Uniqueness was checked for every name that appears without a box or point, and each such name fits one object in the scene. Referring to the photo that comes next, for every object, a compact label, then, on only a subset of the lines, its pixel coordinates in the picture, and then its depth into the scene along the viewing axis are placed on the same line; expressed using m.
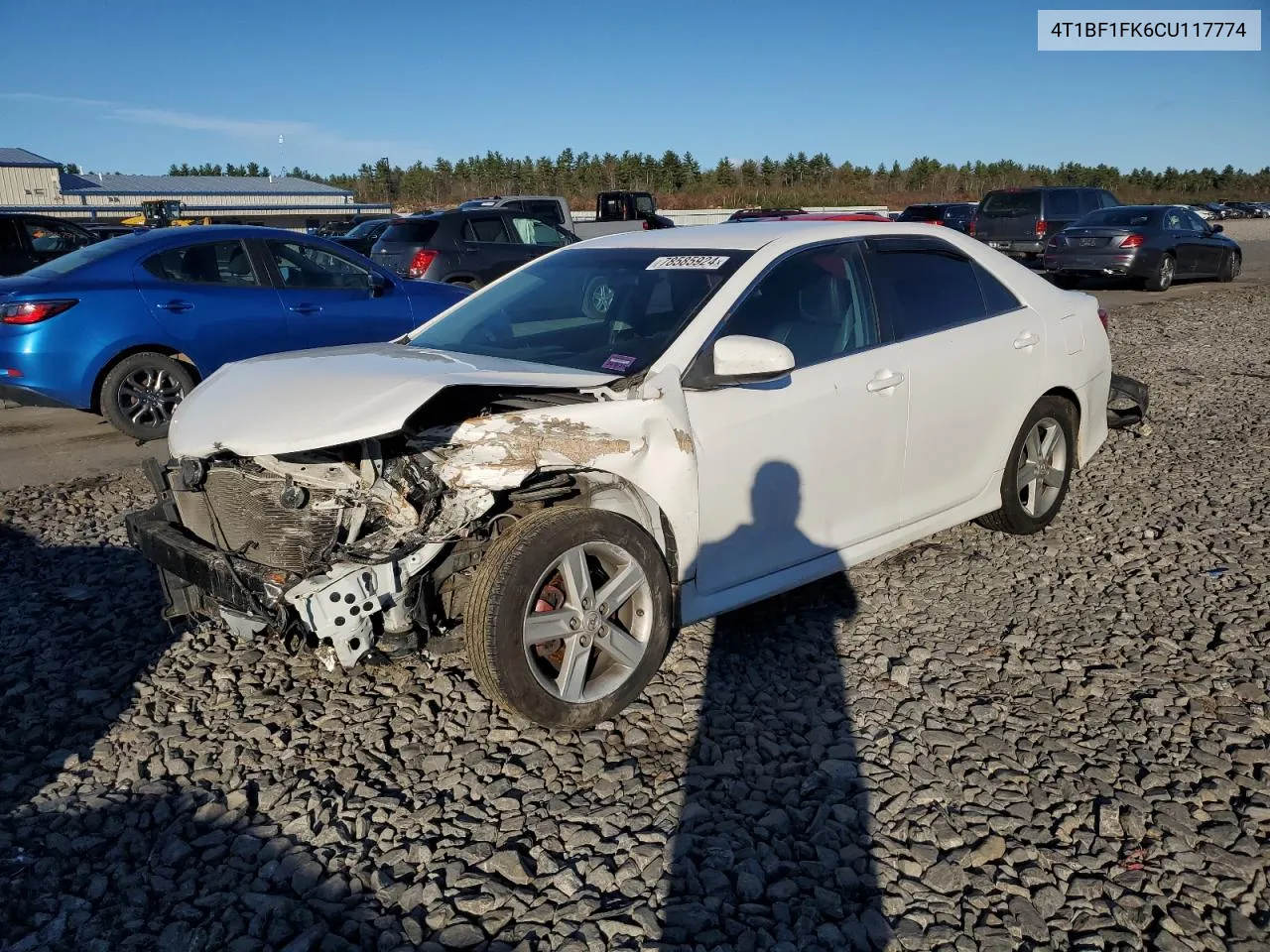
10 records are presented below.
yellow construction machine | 27.89
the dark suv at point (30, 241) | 14.01
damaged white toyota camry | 3.27
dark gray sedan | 17.80
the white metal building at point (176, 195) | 45.69
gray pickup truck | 19.38
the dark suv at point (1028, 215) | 21.38
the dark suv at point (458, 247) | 13.96
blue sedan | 7.68
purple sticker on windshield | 3.77
